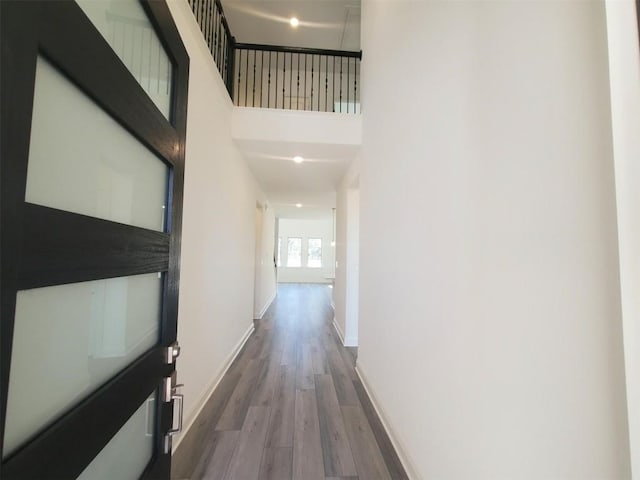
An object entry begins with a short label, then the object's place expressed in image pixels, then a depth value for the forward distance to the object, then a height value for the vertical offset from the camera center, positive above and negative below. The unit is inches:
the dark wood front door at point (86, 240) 18.0 +1.2
